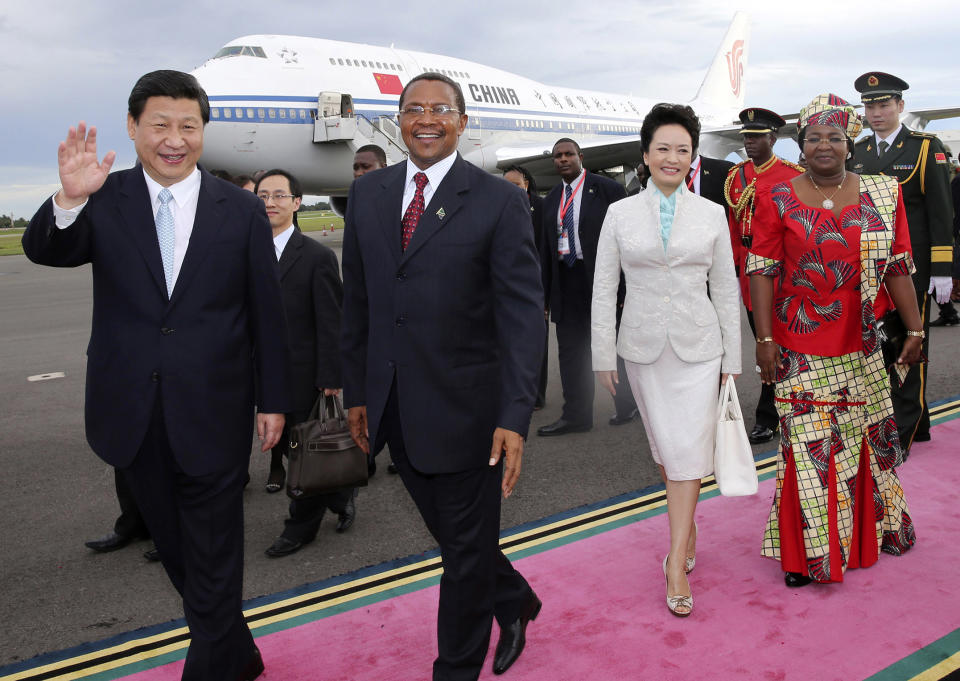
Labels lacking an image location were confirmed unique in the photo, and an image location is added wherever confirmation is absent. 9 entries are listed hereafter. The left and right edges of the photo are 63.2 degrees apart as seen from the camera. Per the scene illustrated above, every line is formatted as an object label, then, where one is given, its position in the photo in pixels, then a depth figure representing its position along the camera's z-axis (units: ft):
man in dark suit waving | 7.78
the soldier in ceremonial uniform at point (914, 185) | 14.55
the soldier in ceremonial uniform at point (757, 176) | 15.43
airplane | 54.13
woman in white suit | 10.24
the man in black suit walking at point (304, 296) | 13.26
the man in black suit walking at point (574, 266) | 18.85
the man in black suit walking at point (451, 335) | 8.00
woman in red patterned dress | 10.63
